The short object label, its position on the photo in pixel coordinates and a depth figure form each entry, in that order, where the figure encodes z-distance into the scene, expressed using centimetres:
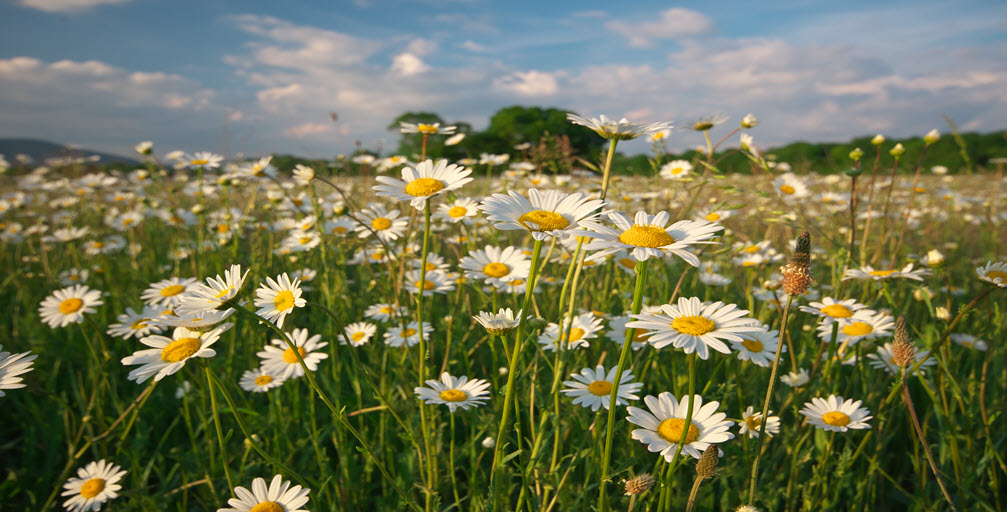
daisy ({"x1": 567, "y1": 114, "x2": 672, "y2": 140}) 29
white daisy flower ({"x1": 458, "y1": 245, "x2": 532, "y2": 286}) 36
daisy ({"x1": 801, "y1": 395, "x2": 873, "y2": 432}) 31
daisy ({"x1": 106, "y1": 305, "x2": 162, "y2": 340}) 37
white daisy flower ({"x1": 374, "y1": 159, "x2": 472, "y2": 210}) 27
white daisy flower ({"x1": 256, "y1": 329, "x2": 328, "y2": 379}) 37
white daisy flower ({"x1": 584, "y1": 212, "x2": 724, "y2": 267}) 22
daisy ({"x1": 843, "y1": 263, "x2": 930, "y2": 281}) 37
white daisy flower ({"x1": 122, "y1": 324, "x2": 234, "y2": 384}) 25
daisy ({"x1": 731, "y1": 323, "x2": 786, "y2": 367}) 33
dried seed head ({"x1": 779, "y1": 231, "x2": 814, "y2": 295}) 24
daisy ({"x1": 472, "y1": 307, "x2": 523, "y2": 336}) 27
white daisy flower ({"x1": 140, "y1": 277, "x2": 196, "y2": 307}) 43
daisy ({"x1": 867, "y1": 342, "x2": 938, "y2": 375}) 37
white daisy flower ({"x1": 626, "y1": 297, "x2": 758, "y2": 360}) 22
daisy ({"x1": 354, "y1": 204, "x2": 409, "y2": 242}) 46
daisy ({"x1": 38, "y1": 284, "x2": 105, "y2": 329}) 43
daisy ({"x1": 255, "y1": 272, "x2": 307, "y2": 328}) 26
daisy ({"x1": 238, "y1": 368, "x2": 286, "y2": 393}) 38
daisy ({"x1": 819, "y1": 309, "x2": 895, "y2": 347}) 36
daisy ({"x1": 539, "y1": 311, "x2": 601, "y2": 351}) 35
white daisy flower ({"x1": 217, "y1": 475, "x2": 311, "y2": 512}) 25
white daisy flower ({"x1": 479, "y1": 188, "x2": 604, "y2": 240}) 23
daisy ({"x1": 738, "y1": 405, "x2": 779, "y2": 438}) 31
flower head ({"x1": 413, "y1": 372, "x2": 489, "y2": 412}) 30
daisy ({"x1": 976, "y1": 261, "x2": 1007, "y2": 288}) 30
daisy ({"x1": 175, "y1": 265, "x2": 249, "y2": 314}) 23
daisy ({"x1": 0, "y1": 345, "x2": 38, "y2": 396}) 24
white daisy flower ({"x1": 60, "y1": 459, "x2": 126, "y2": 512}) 33
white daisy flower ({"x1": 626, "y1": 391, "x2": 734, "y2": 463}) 24
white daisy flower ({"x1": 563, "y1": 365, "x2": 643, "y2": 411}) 28
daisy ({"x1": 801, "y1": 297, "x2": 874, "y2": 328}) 36
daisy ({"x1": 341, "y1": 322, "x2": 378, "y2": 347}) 44
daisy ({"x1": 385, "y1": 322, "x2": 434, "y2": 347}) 42
